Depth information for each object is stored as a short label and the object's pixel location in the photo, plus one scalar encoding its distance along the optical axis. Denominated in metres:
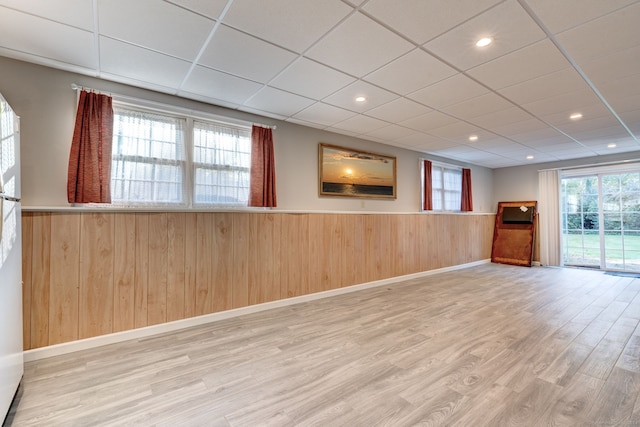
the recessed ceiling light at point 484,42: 2.20
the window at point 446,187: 6.45
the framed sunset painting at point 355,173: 4.56
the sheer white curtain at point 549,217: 6.84
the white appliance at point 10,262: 1.62
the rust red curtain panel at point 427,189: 6.07
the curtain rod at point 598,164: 5.90
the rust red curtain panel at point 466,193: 6.96
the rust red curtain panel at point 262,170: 3.78
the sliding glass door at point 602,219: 6.03
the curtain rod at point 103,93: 2.72
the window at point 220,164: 3.46
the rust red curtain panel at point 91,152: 2.68
